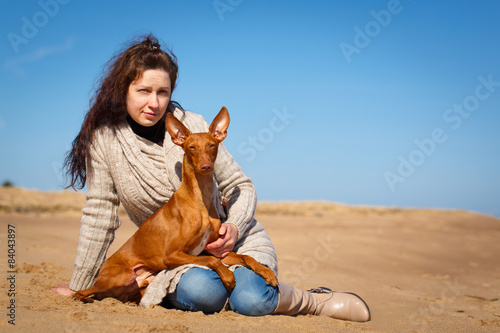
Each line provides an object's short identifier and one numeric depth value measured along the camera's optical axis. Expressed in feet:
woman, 11.68
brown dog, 10.43
